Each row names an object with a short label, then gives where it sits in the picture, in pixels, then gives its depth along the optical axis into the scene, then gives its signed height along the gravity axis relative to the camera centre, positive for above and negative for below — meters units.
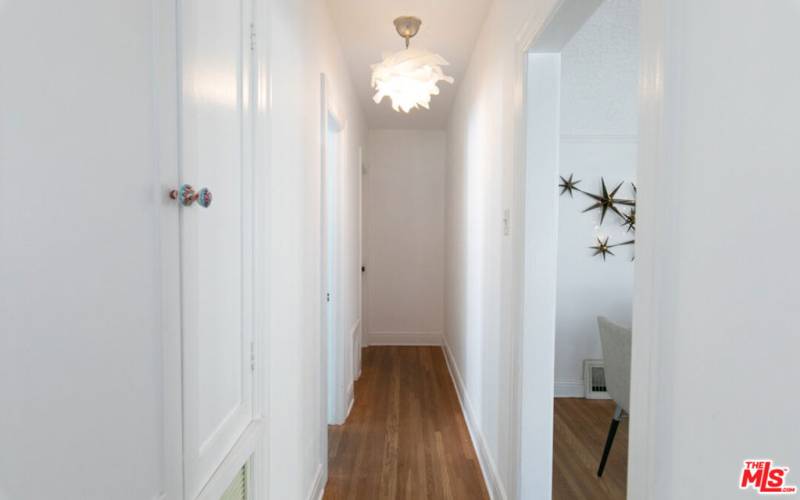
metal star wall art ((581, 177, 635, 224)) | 3.81 +0.27
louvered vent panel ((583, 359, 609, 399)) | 3.79 -1.19
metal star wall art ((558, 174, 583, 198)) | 3.82 +0.41
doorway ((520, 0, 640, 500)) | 1.73 -0.03
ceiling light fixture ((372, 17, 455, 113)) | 2.25 +0.80
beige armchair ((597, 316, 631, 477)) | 2.38 -0.69
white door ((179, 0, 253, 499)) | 0.90 +0.00
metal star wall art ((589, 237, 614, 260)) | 3.84 -0.11
